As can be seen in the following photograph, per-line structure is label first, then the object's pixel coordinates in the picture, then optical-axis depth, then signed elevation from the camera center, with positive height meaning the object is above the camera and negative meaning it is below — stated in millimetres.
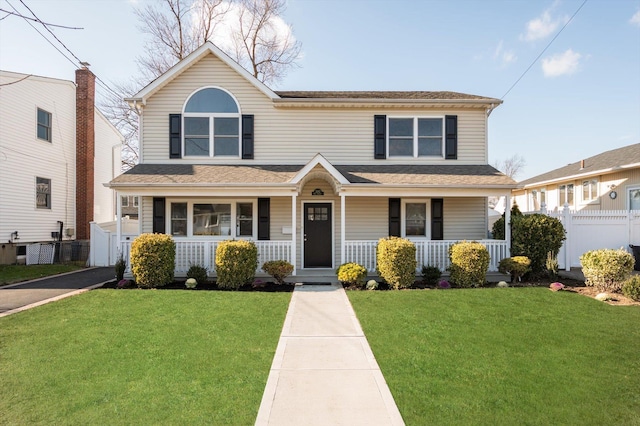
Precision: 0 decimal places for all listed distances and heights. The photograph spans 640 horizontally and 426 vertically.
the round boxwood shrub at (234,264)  9195 -1314
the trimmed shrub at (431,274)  9980 -1711
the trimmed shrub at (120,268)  9992 -1559
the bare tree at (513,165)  55969 +8363
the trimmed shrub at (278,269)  9688 -1522
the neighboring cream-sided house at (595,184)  15336 +1761
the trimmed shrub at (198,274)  9906 -1709
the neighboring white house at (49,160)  14016 +2549
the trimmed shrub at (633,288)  7707 -1635
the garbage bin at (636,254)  11555 -1283
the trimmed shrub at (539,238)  10070 -673
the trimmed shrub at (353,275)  9242 -1613
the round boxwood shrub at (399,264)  9117 -1289
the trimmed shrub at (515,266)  9672 -1433
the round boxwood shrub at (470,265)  9289 -1339
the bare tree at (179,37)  20683 +10869
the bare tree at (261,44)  21656 +11020
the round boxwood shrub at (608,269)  8344 -1292
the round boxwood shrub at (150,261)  9219 -1245
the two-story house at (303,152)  11812 +2242
